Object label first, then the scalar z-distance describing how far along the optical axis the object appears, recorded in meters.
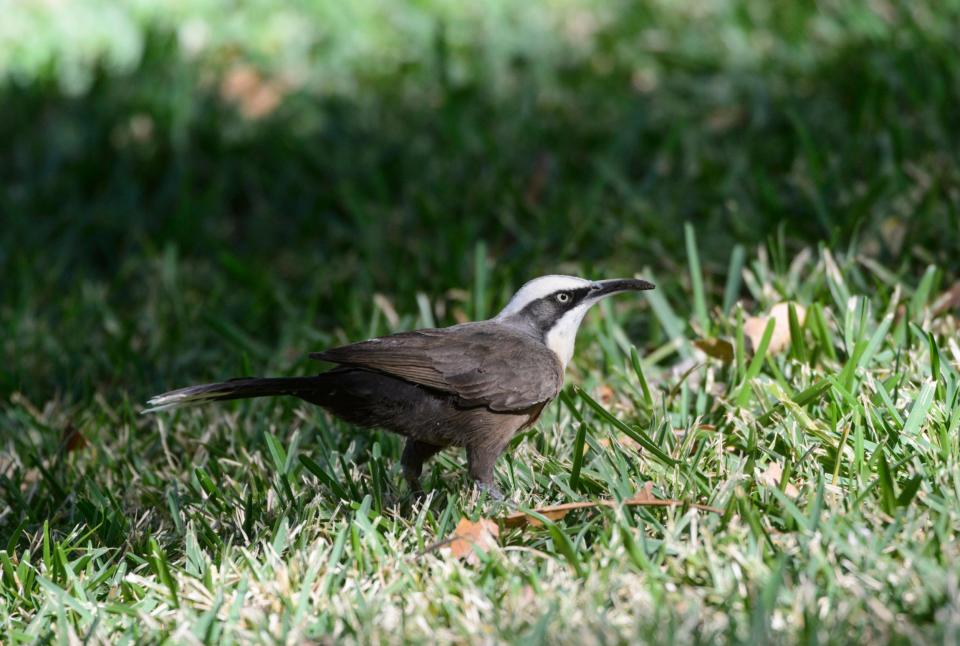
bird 8.50
